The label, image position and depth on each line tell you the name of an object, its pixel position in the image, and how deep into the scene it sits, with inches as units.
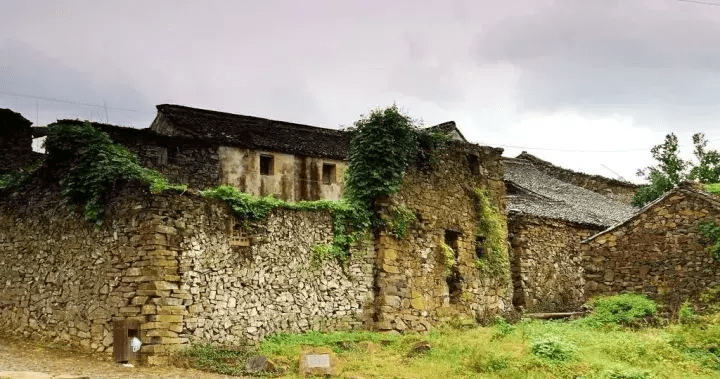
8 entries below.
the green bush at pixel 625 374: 520.7
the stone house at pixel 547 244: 977.5
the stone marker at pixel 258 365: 539.8
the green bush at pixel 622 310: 746.2
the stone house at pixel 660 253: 749.9
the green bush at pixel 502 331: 660.1
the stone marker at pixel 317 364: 534.9
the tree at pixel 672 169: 1391.5
